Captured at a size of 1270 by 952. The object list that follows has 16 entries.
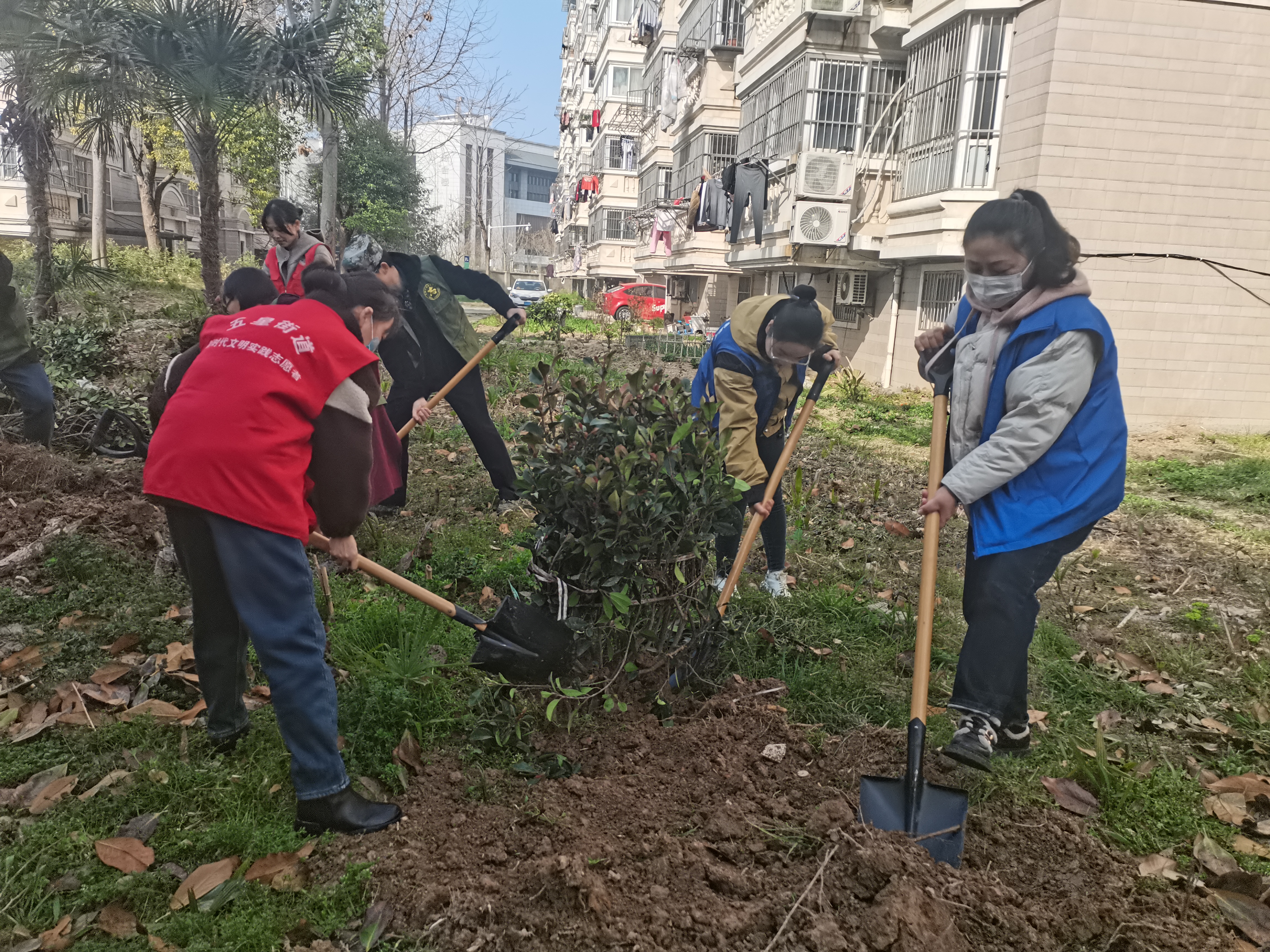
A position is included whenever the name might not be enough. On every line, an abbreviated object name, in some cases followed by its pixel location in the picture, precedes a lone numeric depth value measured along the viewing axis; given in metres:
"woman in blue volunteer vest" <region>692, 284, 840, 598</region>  3.84
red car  26.62
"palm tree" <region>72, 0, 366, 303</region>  9.11
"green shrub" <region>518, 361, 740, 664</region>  2.82
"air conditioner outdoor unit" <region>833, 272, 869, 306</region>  15.15
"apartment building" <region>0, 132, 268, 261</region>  24.80
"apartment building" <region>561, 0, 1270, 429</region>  9.81
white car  34.44
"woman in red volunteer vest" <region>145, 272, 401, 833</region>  2.37
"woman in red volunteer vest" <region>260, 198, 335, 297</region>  5.23
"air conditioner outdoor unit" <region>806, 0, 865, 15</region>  13.88
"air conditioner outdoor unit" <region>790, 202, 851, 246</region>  14.16
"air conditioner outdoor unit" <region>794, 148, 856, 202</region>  14.10
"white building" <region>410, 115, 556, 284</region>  58.38
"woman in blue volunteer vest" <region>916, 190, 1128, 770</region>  2.63
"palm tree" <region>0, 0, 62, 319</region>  8.59
